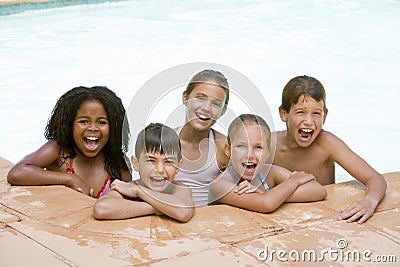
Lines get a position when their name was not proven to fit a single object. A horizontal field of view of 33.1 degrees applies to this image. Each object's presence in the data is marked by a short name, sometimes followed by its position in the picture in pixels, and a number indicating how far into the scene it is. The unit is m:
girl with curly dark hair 4.04
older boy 3.97
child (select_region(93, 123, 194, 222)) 3.40
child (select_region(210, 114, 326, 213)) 3.61
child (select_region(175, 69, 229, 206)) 3.96
